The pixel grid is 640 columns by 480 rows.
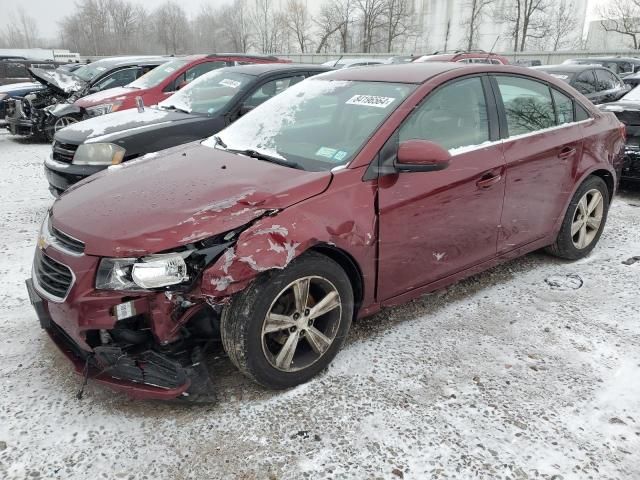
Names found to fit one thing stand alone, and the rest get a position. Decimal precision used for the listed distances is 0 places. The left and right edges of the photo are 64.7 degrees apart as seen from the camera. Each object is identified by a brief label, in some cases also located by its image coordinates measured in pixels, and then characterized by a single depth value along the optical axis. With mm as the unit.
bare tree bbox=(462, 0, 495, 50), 45156
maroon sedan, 2332
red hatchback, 7512
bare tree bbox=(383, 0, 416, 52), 46625
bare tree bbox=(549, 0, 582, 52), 42250
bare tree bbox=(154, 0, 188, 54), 69938
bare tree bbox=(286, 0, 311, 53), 51719
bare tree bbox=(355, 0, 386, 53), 46906
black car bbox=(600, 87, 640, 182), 5895
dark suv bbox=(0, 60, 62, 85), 19844
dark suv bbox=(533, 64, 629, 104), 9594
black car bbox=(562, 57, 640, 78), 15914
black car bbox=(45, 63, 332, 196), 4906
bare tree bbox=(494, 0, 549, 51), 39812
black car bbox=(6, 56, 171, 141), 9664
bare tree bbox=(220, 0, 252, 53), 58500
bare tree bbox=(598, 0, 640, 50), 40875
